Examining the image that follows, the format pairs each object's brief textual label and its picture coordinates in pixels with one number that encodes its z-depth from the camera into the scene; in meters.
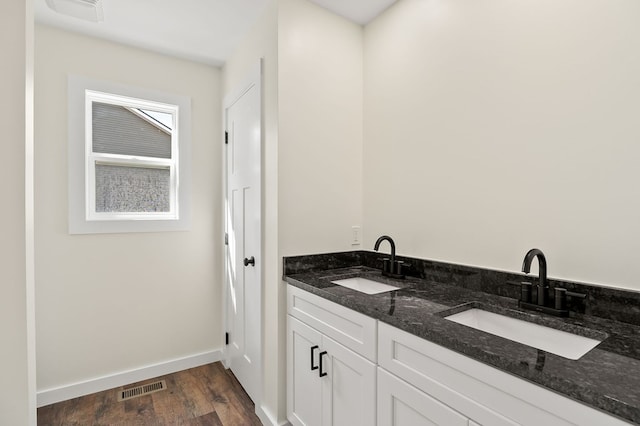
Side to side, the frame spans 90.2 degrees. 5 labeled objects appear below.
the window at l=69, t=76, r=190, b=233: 2.29
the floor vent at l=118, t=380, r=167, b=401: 2.29
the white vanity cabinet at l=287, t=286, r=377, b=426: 1.30
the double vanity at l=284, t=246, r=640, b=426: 0.77
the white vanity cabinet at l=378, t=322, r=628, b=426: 0.74
